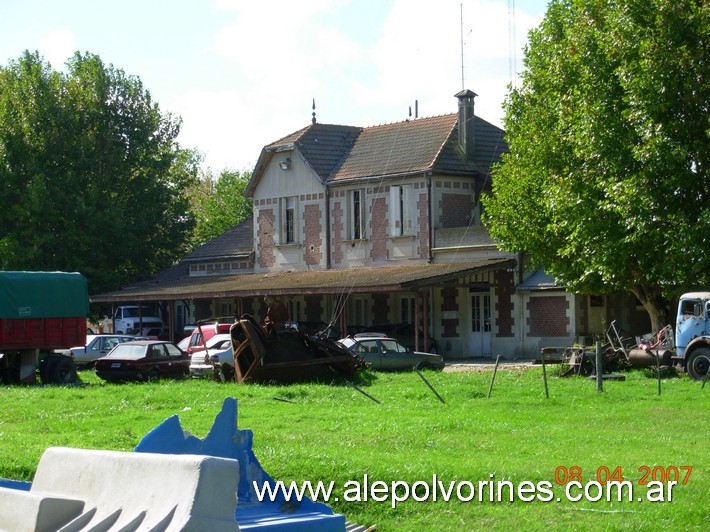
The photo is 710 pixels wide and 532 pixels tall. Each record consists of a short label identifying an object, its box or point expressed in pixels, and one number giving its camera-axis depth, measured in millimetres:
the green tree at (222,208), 83375
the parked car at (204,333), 38178
